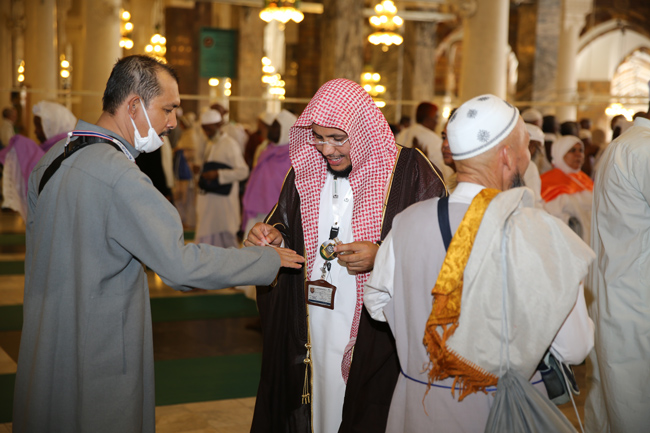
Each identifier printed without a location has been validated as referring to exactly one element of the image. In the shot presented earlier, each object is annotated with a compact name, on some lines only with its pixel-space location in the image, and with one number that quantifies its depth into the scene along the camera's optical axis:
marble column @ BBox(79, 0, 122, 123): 11.39
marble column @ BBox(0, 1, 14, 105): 20.67
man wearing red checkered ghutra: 2.72
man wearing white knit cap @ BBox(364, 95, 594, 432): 1.79
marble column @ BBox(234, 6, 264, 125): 16.46
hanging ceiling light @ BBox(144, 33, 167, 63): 17.91
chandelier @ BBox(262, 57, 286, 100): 18.84
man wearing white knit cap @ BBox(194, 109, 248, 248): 7.56
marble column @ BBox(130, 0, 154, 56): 20.22
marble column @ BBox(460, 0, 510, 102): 10.08
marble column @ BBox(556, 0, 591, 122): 15.82
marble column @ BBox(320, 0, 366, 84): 13.95
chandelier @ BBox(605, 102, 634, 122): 18.02
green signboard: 17.05
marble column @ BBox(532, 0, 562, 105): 15.40
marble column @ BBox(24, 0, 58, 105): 16.69
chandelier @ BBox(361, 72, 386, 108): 16.70
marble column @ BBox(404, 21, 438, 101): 17.56
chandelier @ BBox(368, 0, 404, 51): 12.59
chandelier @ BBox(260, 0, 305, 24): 12.62
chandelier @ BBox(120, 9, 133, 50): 17.20
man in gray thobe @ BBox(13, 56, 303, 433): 2.14
